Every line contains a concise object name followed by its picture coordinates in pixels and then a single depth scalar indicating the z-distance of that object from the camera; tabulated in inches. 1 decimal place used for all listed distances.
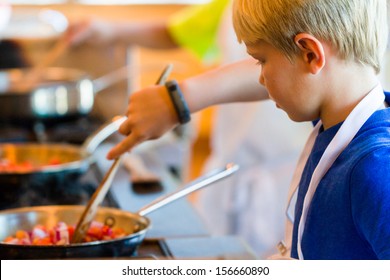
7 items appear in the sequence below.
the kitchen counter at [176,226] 89.3
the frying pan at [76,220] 82.5
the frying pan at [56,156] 105.8
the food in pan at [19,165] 105.0
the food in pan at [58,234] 86.6
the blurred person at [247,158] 132.9
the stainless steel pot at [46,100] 131.5
